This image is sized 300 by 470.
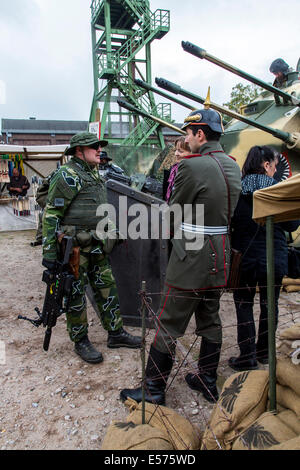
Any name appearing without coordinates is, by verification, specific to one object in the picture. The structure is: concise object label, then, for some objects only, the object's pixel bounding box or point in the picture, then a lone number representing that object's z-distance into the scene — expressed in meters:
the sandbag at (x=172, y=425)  1.82
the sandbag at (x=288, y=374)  1.80
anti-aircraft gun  4.45
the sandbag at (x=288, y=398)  1.73
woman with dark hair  2.74
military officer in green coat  2.23
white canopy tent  10.21
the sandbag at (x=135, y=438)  1.71
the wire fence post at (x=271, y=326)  1.81
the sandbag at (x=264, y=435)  1.56
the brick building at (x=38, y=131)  38.28
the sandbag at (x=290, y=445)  1.43
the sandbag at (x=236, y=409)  1.75
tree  13.14
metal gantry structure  16.81
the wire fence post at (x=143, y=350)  1.92
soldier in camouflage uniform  2.96
